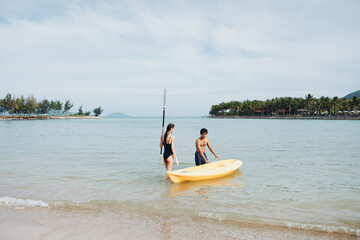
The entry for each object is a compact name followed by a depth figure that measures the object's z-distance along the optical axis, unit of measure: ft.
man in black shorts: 31.92
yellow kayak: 28.66
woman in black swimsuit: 27.49
